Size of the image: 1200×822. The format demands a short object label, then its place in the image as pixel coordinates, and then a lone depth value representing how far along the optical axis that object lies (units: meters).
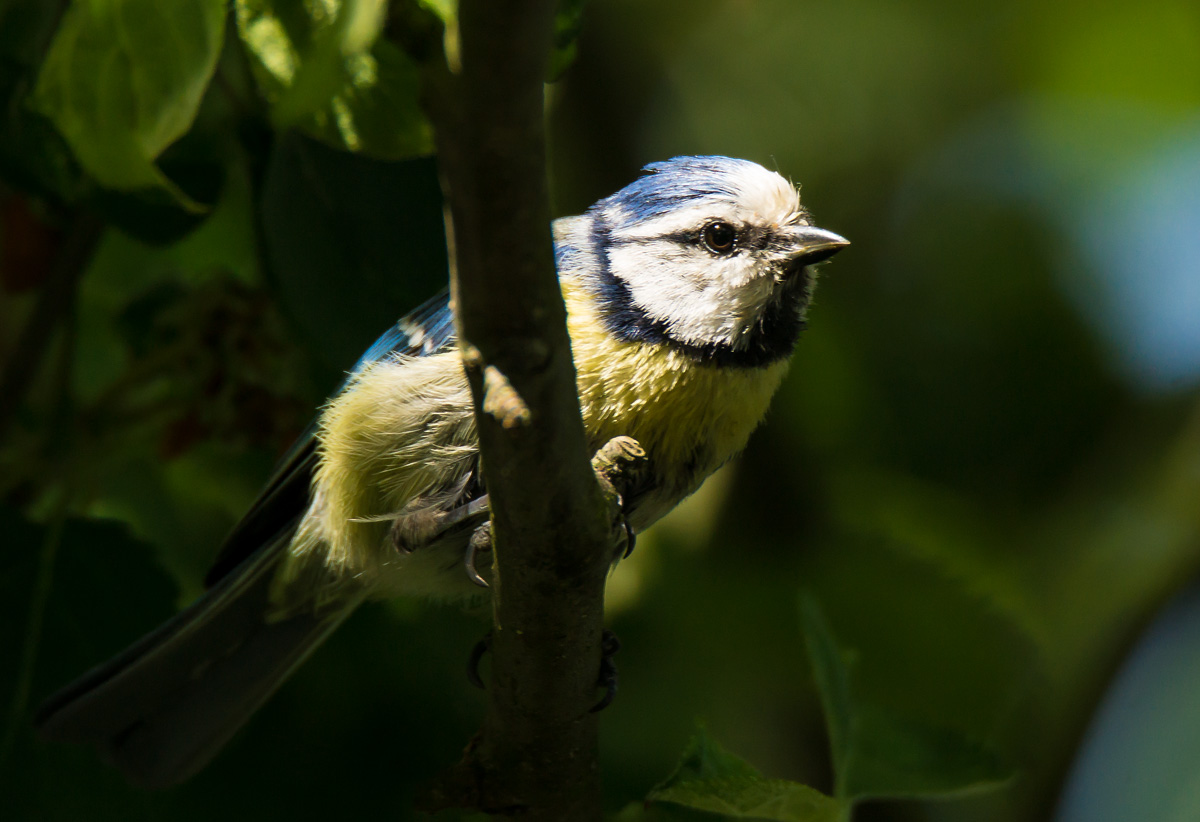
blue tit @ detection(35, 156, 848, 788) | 2.10
